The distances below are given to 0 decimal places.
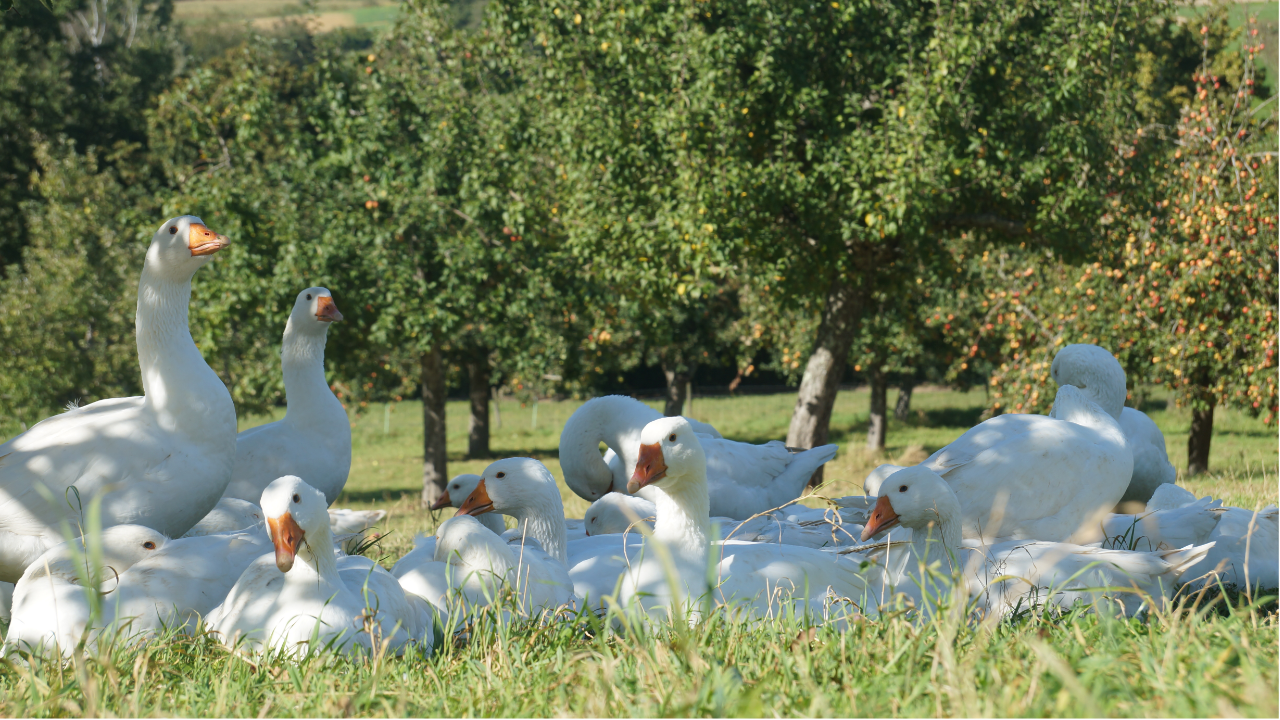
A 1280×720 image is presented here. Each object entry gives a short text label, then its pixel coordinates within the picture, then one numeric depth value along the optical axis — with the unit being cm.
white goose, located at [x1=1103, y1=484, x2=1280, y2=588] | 942
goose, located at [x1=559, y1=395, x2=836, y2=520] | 1404
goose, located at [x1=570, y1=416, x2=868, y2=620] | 795
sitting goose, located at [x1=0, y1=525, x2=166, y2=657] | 733
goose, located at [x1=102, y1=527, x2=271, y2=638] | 768
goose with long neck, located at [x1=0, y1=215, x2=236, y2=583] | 898
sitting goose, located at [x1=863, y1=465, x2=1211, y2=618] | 799
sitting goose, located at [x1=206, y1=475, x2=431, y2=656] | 679
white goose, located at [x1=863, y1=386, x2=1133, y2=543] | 1048
